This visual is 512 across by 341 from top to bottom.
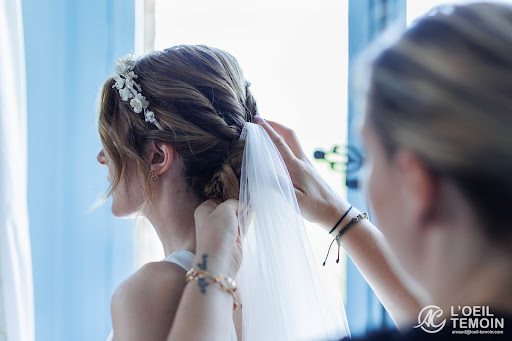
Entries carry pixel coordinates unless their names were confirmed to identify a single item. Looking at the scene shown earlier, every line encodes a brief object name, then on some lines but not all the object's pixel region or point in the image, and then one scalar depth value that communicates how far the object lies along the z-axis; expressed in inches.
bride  39.2
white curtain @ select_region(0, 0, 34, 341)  58.6
